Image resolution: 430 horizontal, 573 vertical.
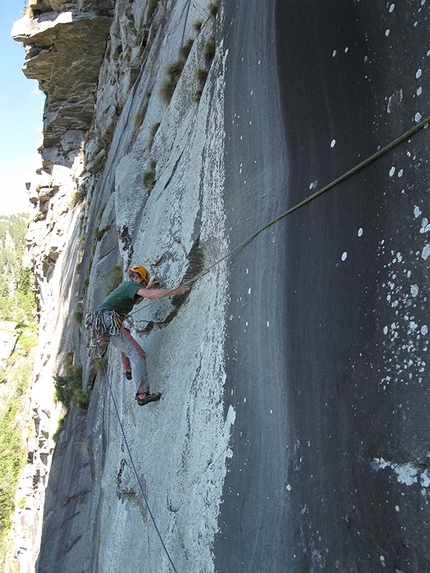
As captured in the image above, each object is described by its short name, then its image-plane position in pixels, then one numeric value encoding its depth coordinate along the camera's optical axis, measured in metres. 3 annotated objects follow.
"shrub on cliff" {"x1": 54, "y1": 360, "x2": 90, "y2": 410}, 11.46
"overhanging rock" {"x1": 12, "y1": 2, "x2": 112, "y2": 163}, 17.69
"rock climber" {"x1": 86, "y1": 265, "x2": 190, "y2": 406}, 6.64
